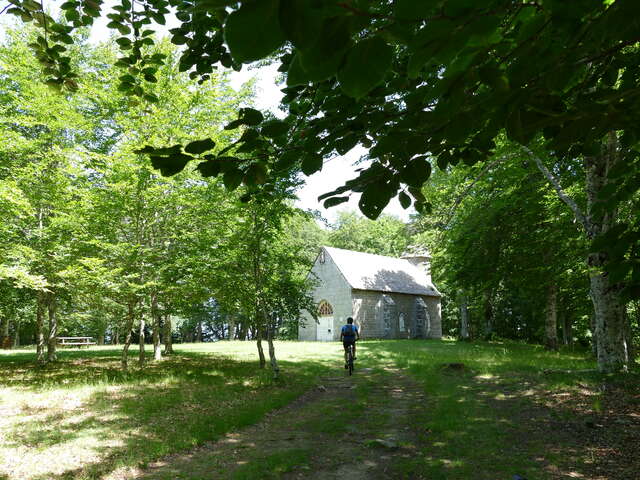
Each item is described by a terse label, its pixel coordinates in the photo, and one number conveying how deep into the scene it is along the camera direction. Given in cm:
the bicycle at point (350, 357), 1252
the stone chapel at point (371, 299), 3319
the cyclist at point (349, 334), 1212
